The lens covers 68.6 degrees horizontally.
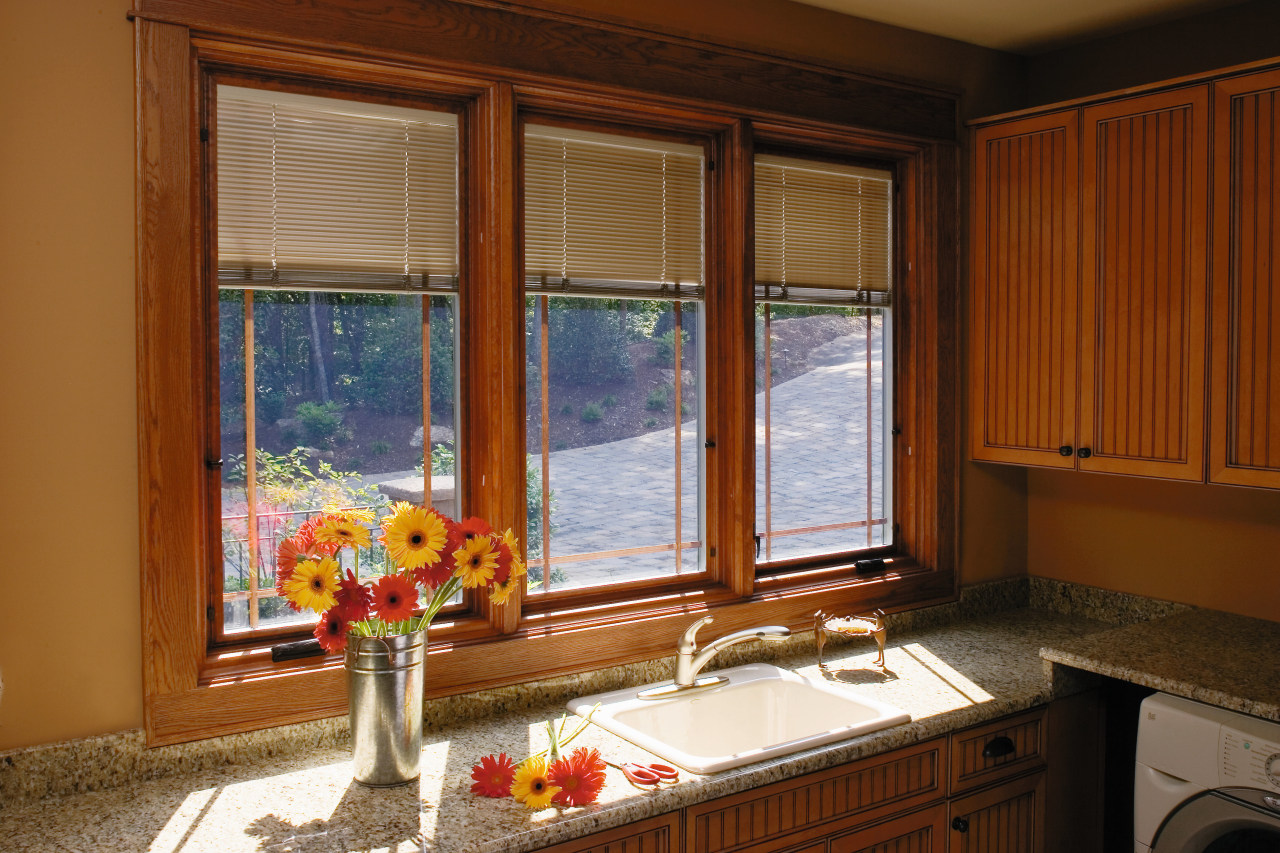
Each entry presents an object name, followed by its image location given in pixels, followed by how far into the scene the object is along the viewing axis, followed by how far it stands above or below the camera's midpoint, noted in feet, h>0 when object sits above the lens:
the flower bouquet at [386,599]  5.60 -1.19
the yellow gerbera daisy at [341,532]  5.64 -0.79
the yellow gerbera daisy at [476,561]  5.84 -1.00
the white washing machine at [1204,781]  6.39 -2.72
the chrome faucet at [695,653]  7.52 -2.04
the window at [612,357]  7.60 +0.37
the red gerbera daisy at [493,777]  5.68 -2.29
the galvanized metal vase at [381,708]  5.75 -1.89
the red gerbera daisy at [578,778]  5.53 -2.26
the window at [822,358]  8.84 +0.41
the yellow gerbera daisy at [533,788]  5.50 -2.29
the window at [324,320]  6.42 +0.59
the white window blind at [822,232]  8.80 +1.64
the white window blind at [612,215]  7.52 +1.56
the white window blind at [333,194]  6.35 +1.47
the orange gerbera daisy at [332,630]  5.62 -1.38
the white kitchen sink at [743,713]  7.18 -2.50
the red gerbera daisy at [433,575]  5.82 -1.08
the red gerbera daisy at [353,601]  5.63 -1.20
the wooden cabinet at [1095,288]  7.87 +1.01
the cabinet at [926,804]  6.04 -2.92
